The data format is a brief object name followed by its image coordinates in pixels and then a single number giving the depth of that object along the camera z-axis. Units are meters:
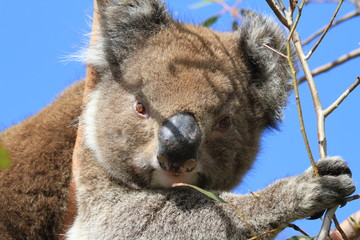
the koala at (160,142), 6.34
